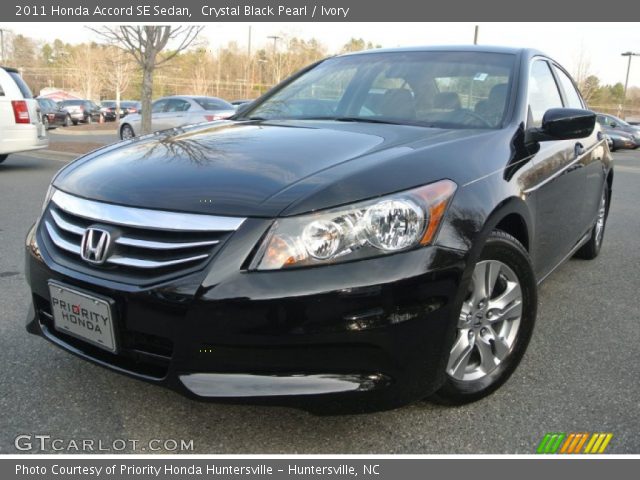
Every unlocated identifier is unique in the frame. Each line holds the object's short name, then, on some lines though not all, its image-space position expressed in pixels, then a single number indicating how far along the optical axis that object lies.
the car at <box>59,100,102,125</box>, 32.84
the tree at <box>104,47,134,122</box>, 35.92
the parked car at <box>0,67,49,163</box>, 9.61
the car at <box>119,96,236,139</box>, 14.01
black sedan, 1.87
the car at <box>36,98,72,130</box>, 30.42
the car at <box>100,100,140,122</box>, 39.17
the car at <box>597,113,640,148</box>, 23.53
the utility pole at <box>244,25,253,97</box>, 48.88
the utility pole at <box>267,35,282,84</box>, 41.94
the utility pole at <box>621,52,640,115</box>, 50.19
